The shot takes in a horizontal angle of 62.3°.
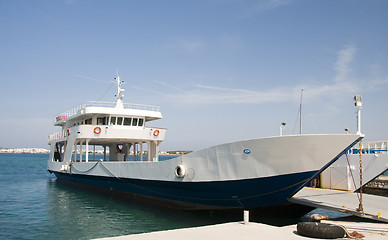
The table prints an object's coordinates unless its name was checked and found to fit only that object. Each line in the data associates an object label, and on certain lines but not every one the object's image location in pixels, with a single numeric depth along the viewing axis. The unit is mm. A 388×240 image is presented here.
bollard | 9977
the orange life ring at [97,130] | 19844
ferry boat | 11211
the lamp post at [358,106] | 10555
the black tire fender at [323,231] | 8305
